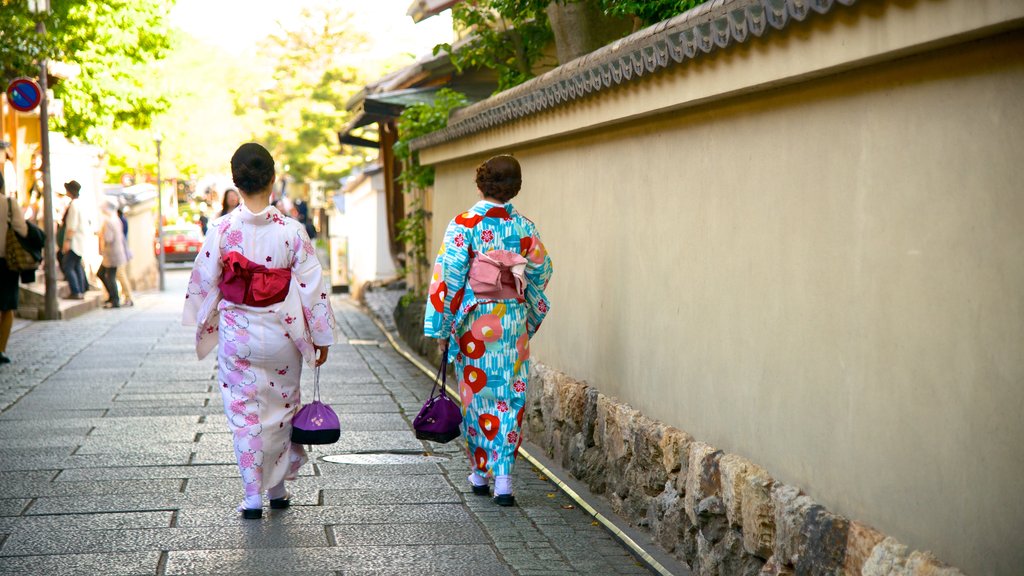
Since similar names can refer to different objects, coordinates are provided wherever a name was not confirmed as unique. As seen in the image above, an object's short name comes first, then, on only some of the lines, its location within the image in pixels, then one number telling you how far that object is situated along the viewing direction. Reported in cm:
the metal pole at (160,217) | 2984
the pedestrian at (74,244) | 2092
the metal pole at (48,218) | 1903
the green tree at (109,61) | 2628
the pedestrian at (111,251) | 2195
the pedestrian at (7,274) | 1230
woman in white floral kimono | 646
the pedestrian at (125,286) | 2369
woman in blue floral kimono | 696
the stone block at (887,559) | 370
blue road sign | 1786
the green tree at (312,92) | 5103
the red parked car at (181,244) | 4447
